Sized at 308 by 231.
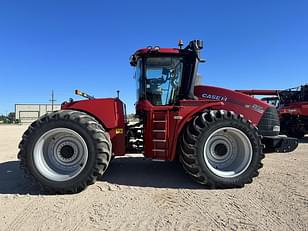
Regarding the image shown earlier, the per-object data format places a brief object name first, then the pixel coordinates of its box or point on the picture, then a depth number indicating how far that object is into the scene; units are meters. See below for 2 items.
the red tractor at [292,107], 11.19
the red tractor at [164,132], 3.83
